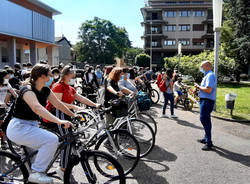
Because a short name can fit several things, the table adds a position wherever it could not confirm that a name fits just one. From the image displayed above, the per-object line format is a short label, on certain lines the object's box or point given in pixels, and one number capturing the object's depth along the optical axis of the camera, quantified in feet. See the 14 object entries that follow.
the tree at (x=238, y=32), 99.94
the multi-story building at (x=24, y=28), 64.80
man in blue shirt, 17.66
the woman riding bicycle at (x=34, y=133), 9.57
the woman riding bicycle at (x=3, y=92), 17.62
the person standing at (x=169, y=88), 28.75
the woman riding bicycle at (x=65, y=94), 13.16
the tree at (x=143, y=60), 169.07
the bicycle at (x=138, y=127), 15.85
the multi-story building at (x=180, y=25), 180.55
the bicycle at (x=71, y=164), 10.16
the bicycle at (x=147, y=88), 39.27
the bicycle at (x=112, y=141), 12.80
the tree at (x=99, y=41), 200.23
